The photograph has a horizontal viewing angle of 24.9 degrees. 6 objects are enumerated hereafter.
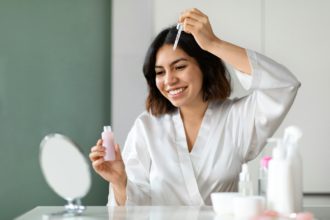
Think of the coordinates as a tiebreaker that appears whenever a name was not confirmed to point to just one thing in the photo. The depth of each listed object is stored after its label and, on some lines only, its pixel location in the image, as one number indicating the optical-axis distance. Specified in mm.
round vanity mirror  1748
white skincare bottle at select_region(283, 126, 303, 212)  1713
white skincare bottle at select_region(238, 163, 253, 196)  1759
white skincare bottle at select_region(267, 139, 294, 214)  1697
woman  2041
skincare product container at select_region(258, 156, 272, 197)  1784
